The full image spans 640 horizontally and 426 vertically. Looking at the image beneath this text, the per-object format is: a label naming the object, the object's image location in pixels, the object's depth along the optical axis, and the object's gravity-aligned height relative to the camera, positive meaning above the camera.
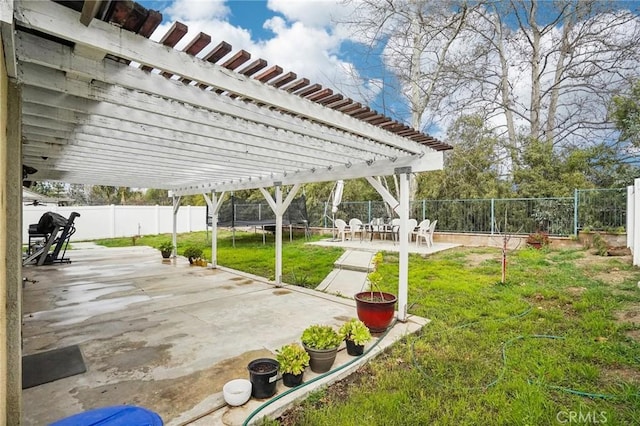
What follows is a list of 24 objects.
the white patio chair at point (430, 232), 10.47 -0.73
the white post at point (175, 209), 10.23 +0.02
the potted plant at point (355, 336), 3.27 -1.31
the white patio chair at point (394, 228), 11.22 -0.66
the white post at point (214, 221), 8.26 -0.30
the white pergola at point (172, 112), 1.66 +0.86
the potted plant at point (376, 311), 3.77 -1.21
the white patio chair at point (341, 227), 12.02 -0.65
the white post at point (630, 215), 7.28 -0.12
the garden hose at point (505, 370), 2.57 -1.50
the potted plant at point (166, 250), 9.88 -1.27
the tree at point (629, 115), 8.70 +2.69
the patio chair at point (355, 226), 12.44 -0.65
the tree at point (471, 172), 12.05 +1.52
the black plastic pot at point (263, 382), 2.55 -1.39
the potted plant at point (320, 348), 2.96 -1.29
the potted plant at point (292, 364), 2.70 -1.31
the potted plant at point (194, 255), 8.88 -1.27
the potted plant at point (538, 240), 9.48 -0.90
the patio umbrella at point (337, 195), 11.81 +0.55
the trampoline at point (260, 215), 13.19 -0.23
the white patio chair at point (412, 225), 10.54 -0.51
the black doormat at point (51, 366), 2.84 -1.52
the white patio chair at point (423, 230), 10.38 -0.68
